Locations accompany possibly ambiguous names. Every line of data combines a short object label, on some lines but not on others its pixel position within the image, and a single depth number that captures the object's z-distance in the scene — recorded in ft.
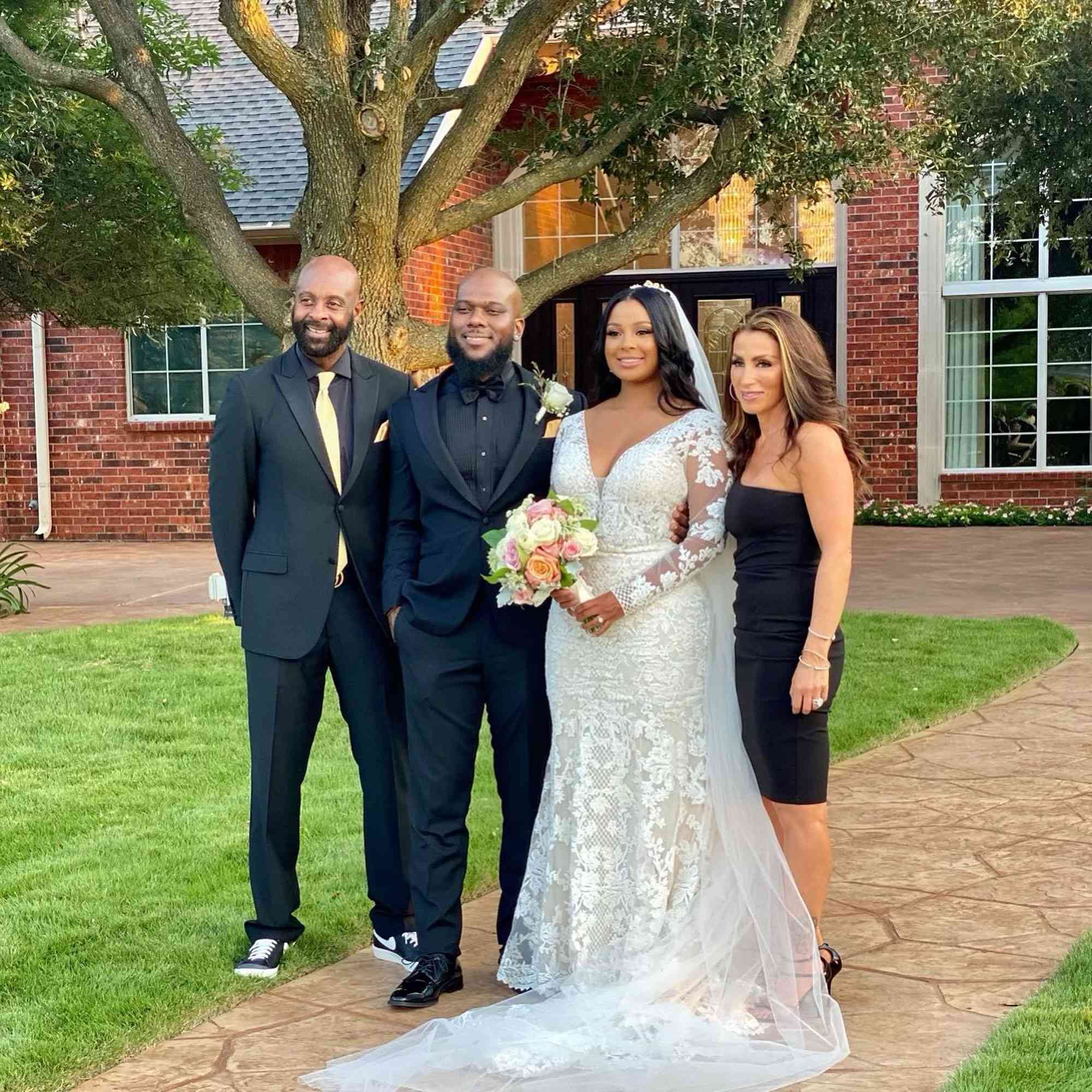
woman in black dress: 13.25
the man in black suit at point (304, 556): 15.11
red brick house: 60.34
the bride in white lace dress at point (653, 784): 13.52
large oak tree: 29.50
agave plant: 41.96
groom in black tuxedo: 14.55
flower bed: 59.11
